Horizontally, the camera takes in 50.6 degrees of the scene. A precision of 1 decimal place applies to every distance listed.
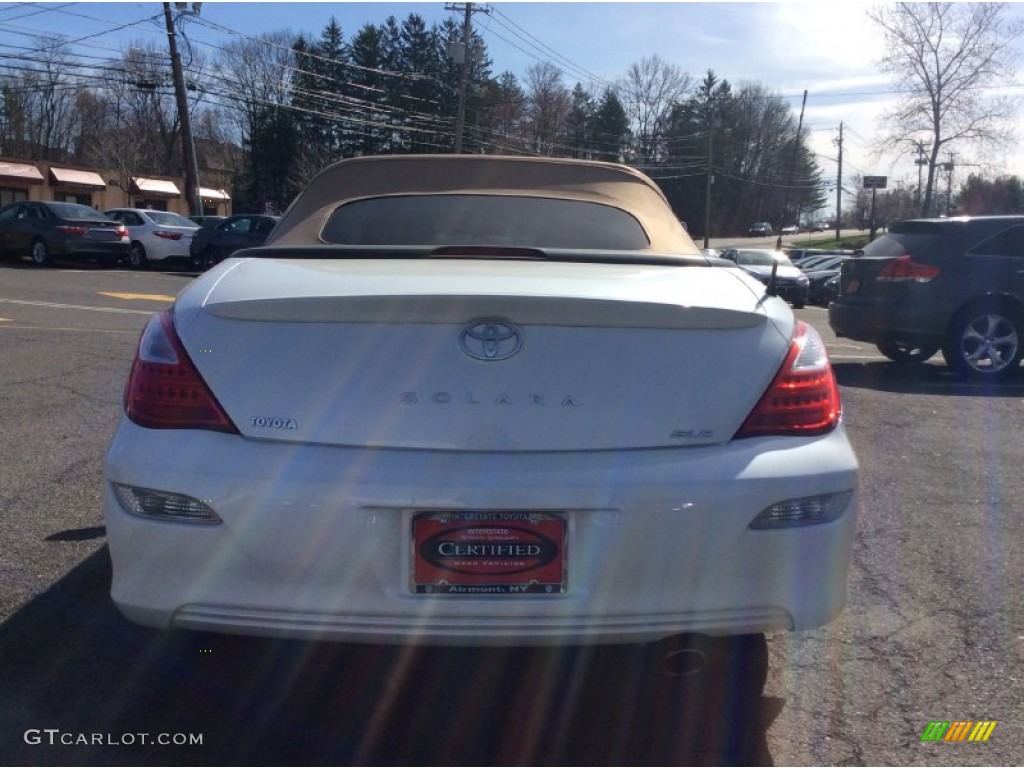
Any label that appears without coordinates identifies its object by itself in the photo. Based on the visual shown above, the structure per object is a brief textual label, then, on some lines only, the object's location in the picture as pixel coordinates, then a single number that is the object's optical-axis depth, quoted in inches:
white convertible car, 103.0
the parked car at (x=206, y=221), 1132.8
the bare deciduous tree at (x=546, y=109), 2463.1
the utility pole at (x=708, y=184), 2469.2
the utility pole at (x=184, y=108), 1293.1
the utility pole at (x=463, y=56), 1510.8
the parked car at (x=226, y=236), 968.3
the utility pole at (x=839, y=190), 3368.6
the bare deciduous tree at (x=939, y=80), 1567.4
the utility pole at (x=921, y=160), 1631.4
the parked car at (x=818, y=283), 1195.3
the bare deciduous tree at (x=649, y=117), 3097.9
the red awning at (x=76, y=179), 2076.8
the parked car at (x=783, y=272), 1020.5
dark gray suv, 384.8
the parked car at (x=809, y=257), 1320.5
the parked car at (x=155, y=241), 994.7
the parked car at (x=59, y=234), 925.8
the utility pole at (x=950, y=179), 1760.3
